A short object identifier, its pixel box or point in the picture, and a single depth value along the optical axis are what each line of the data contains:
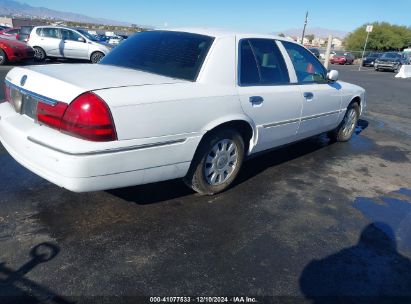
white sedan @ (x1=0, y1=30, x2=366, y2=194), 2.75
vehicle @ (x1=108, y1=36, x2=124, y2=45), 36.34
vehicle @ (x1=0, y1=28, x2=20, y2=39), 21.40
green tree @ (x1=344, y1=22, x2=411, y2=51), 62.75
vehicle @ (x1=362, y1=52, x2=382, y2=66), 38.19
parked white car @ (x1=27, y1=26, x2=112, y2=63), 16.39
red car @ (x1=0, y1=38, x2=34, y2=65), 14.19
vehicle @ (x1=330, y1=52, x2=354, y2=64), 40.25
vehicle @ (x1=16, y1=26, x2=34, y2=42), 19.44
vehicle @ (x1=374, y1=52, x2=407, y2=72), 32.01
